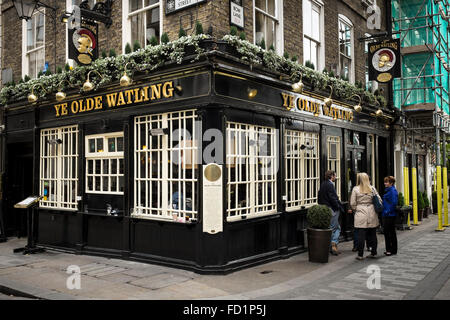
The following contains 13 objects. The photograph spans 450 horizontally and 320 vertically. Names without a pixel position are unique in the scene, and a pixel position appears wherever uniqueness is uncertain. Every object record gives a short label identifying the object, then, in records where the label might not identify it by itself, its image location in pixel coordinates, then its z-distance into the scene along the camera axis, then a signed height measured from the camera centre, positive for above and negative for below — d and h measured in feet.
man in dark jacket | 31.07 -2.66
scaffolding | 54.03 +16.27
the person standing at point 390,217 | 29.48 -3.76
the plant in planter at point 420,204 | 50.98 -4.84
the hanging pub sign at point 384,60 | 40.47 +11.12
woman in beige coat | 28.99 -3.44
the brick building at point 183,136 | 24.97 +2.65
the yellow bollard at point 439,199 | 41.64 -3.58
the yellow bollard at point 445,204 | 45.02 -4.33
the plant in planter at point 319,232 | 27.35 -4.44
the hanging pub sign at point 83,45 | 29.55 +9.71
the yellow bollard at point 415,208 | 45.42 -4.94
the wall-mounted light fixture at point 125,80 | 26.21 +6.02
